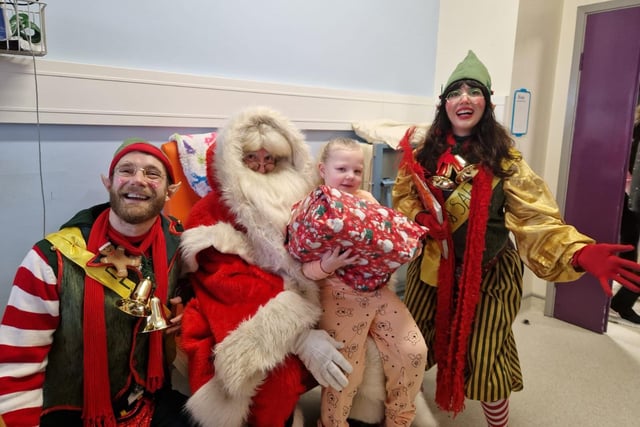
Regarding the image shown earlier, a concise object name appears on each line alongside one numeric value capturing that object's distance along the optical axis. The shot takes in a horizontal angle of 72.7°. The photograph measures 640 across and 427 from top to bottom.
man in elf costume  1.10
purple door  2.36
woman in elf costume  1.49
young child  1.38
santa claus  1.21
